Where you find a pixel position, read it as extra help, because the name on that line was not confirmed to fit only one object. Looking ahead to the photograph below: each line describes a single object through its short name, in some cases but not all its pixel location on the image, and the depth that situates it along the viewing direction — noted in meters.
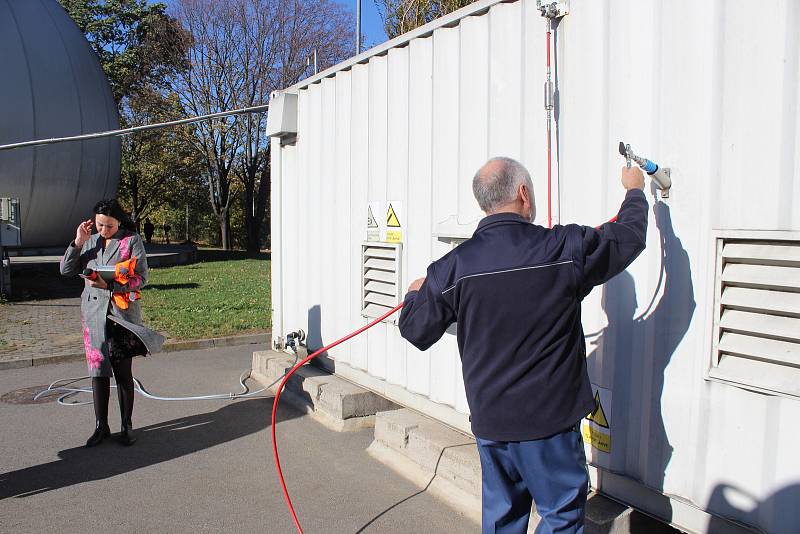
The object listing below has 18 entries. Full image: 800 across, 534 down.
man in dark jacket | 2.57
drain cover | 6.57
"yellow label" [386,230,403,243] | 5.34
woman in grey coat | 5.18
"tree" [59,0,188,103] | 30.17
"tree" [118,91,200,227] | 30.28
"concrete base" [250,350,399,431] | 5.55
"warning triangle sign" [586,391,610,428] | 3.63
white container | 2.86
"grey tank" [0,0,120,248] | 17.78
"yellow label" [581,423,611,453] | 3.63
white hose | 6.46
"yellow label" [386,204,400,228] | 5.38
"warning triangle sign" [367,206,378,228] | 5.65
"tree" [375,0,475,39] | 9.07
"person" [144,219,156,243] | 37.91
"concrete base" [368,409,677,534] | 3.40
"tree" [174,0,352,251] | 29.12
